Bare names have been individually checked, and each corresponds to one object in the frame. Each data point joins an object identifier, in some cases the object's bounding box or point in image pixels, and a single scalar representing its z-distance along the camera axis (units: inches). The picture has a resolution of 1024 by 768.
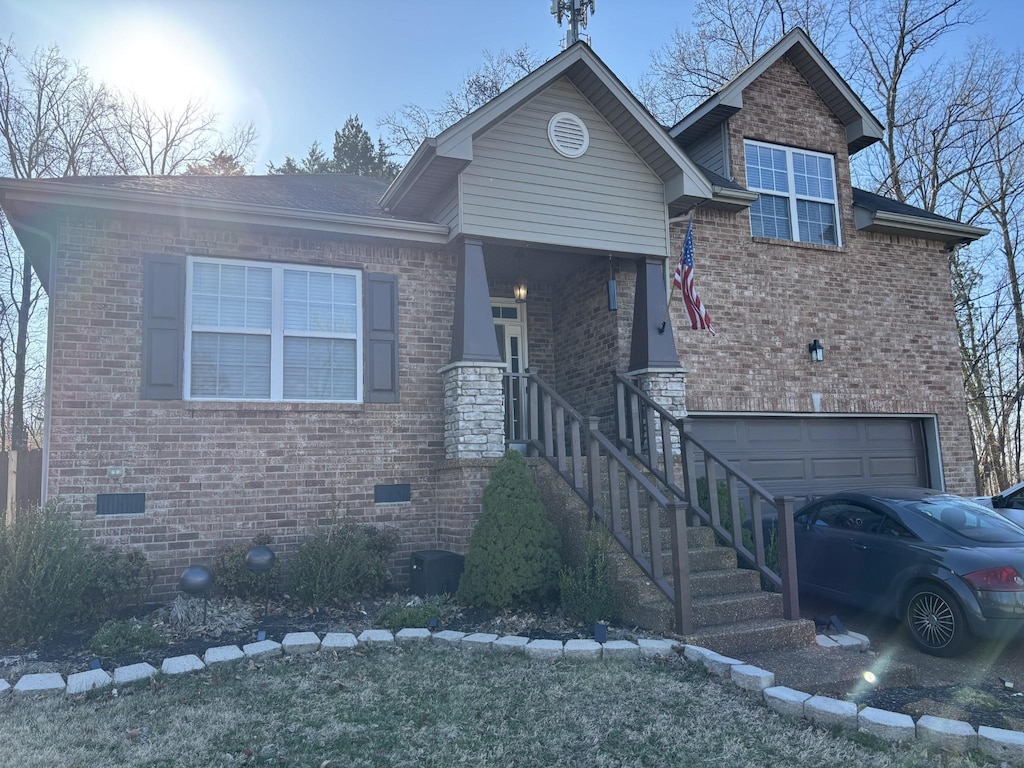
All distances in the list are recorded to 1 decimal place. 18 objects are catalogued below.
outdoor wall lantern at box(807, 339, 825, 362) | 449.7
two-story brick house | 309.9
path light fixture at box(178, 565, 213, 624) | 258.2
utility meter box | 303.6
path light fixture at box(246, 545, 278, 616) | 282.8
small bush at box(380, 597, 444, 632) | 255.9
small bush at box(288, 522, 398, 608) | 287.9
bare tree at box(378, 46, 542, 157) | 971.3
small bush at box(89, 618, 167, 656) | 231.0
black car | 239.9
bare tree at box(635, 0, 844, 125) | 908.0
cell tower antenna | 636.7
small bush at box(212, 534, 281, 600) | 290.7
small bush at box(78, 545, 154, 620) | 271.6
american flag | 349.1
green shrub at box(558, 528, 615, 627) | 256.7
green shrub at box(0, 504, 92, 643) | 242.2
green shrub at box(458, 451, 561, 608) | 275.4
